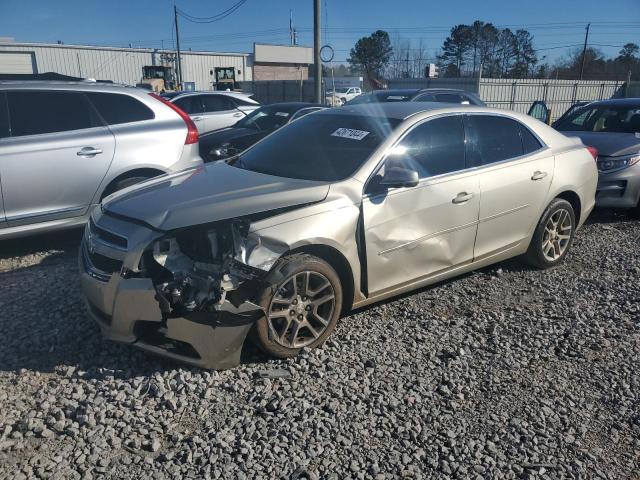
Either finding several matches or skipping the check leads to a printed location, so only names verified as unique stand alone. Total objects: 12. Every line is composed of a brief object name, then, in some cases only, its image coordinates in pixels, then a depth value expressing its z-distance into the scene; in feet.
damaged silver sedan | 11.17
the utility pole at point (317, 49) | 53.11
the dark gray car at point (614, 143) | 23.97
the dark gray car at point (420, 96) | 35.41
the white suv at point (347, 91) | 132.56
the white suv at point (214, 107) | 43.37
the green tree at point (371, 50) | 217.56
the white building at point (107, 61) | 159.12
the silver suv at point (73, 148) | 17.53
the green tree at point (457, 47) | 195.76
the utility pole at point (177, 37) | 147.33
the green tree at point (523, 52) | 187.01
